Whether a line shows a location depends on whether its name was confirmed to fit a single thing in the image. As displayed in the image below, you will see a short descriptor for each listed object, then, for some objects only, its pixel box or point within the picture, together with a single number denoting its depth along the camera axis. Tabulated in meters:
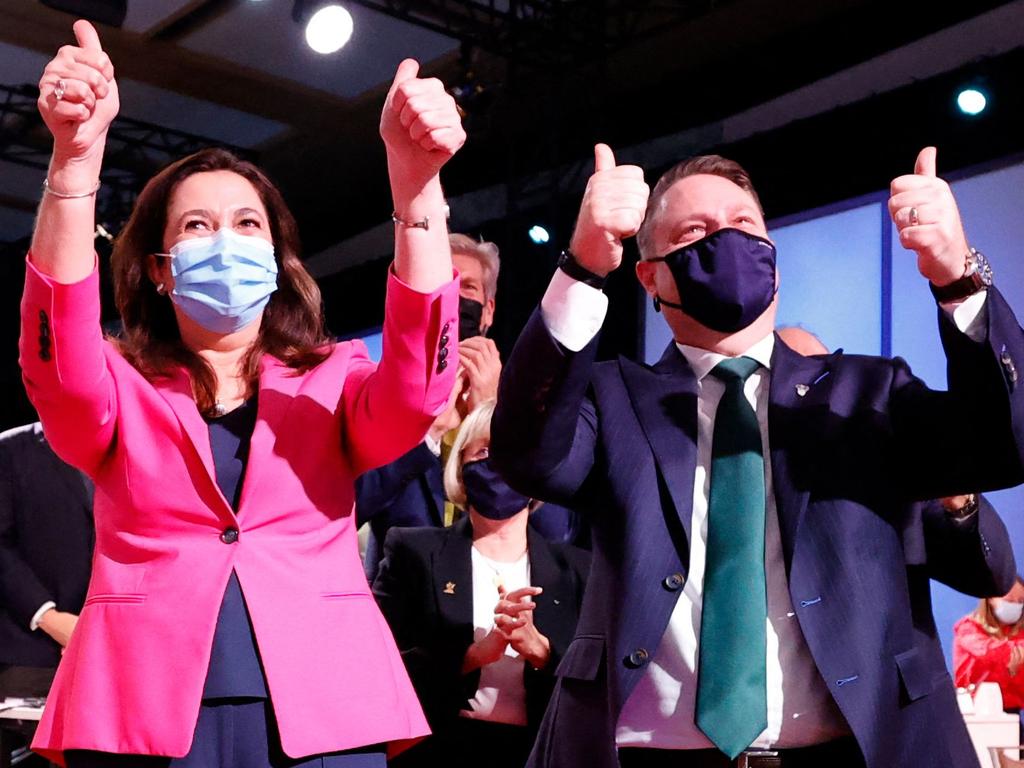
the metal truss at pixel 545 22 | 7.41
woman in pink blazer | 1.67
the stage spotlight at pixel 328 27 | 6.91
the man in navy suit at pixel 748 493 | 1.75
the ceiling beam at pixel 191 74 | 8.30
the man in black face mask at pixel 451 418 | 3.69
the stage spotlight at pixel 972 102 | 6.20
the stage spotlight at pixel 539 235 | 8.34
